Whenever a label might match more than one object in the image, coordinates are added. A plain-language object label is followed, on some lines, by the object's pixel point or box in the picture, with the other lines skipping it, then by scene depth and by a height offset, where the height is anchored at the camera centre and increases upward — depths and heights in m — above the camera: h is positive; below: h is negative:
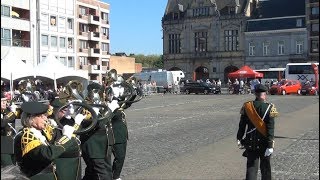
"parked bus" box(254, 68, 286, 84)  59.17 -0.15
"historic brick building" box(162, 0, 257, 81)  78.06 +6.16
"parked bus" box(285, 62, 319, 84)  51.19 +0.07
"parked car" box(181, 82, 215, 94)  52.56 -1.58
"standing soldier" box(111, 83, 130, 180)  8.41 -1.14
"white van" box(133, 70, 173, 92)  58.41 -0.55
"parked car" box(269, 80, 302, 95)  47.34 -1.47
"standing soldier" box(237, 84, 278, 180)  7.19 -0.87
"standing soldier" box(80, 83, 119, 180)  7.28 -1.14
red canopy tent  52.44 -0.11
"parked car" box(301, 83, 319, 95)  43.62 -1.56
